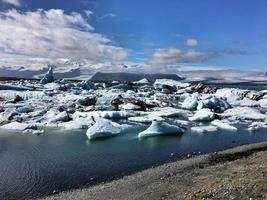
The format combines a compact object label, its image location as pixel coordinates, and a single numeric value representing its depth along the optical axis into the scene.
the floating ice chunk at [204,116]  15.16
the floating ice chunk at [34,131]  11.85
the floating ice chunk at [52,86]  29.78
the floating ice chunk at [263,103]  22.35
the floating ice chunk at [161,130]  11.37
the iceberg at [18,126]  12.64
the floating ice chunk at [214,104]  19.65
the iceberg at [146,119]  14.66
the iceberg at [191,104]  20.25
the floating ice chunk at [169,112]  16.41
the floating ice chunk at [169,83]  39.79
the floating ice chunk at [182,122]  14.08
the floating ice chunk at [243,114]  15.91
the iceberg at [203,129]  12.46
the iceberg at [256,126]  13.16
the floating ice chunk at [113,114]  15.35
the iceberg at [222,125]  13.00
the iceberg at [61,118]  14.07
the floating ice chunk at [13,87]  24.77
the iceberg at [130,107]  18.22
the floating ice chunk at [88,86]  34.81
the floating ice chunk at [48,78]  35.41
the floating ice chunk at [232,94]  24.78
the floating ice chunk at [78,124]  12.88
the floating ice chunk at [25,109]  16.23
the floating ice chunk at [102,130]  11.09
